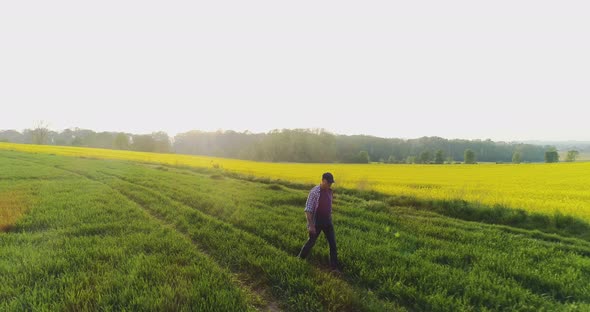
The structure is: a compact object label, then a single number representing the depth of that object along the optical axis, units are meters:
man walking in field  6.41
